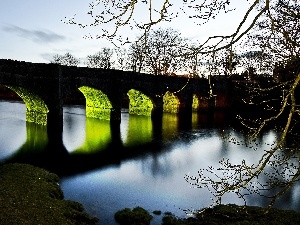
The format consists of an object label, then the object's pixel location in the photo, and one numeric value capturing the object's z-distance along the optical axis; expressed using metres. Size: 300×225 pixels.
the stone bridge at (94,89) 21.55
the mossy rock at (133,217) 8.05
